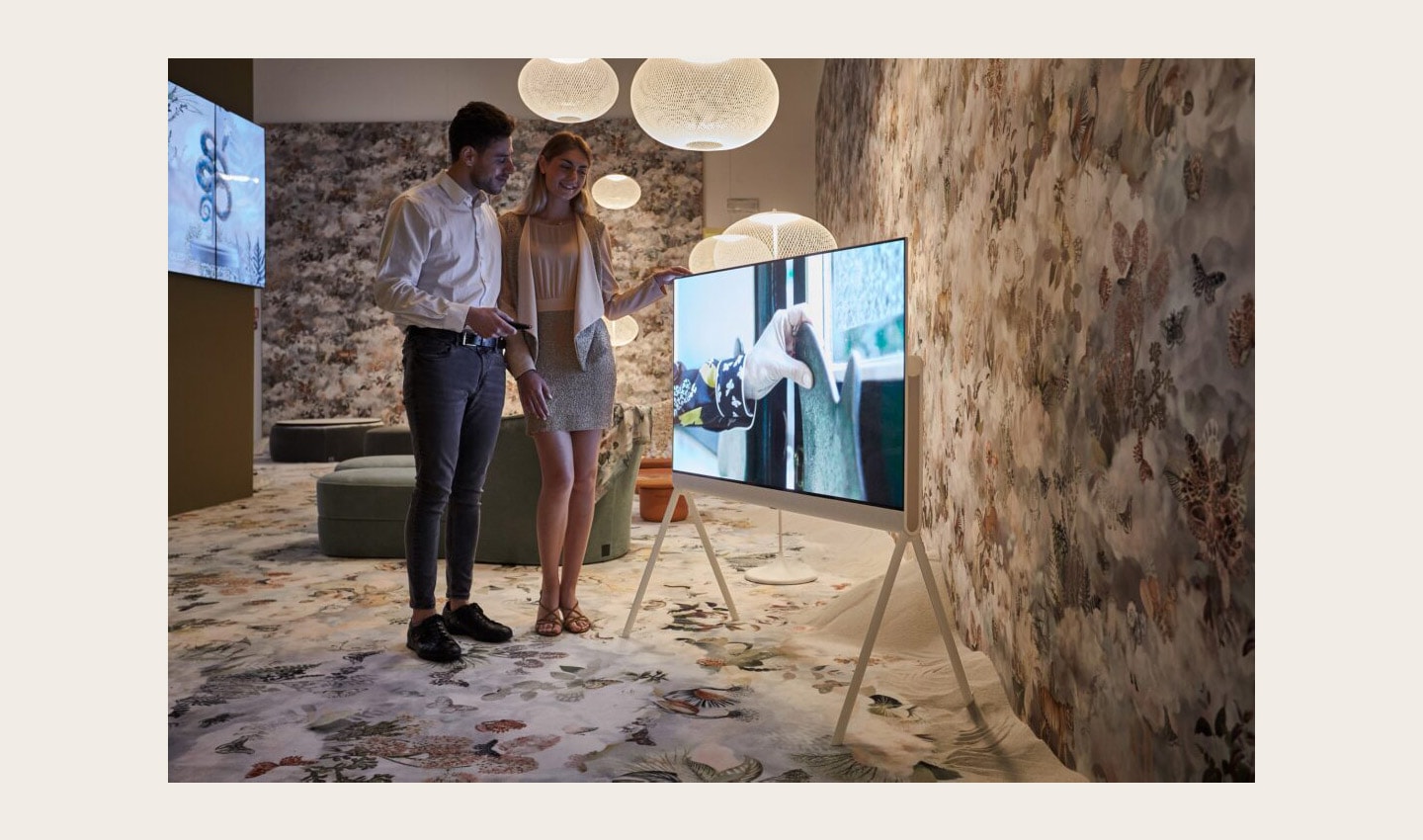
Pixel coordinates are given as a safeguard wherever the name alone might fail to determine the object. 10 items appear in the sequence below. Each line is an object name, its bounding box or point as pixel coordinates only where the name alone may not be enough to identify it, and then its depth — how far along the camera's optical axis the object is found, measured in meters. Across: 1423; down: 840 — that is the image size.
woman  2.71
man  2.47
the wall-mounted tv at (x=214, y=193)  4.95
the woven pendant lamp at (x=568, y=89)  4.96
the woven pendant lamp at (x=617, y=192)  7.18
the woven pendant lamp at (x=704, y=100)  3.53
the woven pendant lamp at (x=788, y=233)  4.27
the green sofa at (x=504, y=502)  3.78
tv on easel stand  2.00
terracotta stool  4.82
